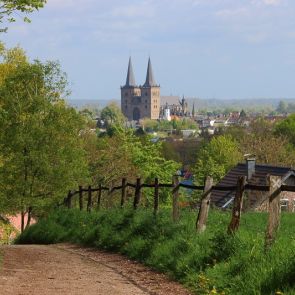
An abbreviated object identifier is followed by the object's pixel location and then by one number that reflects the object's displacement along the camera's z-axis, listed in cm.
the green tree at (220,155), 7888
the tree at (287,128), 10602
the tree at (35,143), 2973
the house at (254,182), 4097
